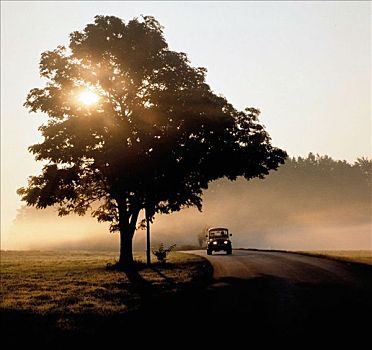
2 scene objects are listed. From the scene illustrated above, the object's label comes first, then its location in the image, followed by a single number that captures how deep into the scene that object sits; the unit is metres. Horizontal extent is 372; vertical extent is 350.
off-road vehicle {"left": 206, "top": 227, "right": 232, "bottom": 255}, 44.45
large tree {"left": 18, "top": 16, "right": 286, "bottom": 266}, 30.42
